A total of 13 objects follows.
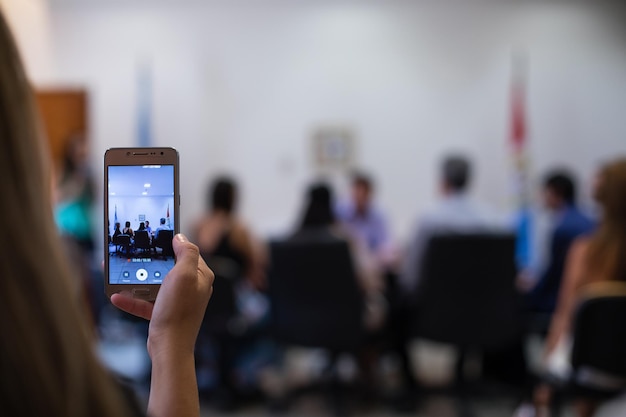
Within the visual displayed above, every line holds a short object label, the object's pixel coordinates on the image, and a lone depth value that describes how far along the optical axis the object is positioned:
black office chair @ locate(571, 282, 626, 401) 2.45
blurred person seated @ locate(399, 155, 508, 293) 3.67
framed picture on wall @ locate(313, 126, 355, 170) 7.16
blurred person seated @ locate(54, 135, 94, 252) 6.47
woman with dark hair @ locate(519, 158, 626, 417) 2.68
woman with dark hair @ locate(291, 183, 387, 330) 3.61
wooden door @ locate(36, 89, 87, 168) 7.24
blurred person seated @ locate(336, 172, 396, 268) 5.70
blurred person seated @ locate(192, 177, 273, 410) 3.73
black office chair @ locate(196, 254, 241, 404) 3.48
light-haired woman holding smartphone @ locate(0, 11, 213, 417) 0.49
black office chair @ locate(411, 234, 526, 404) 3.28
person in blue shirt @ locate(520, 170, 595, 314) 3.80
